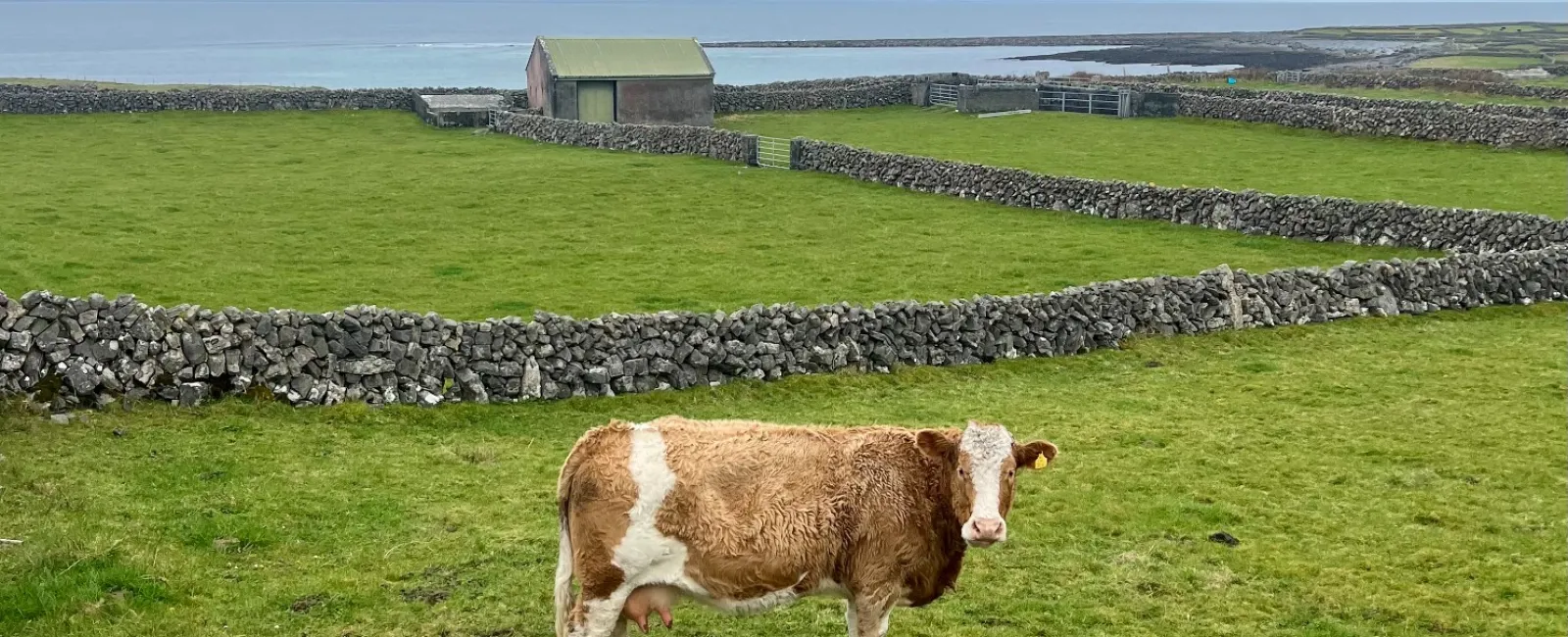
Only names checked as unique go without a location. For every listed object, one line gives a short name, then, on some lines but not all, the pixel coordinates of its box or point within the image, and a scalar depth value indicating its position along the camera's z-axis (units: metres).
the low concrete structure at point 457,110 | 49.62
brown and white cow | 8.30
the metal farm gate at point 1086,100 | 54.31
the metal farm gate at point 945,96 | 59.16
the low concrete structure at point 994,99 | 55.84
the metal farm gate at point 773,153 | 39.84
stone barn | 49.59
